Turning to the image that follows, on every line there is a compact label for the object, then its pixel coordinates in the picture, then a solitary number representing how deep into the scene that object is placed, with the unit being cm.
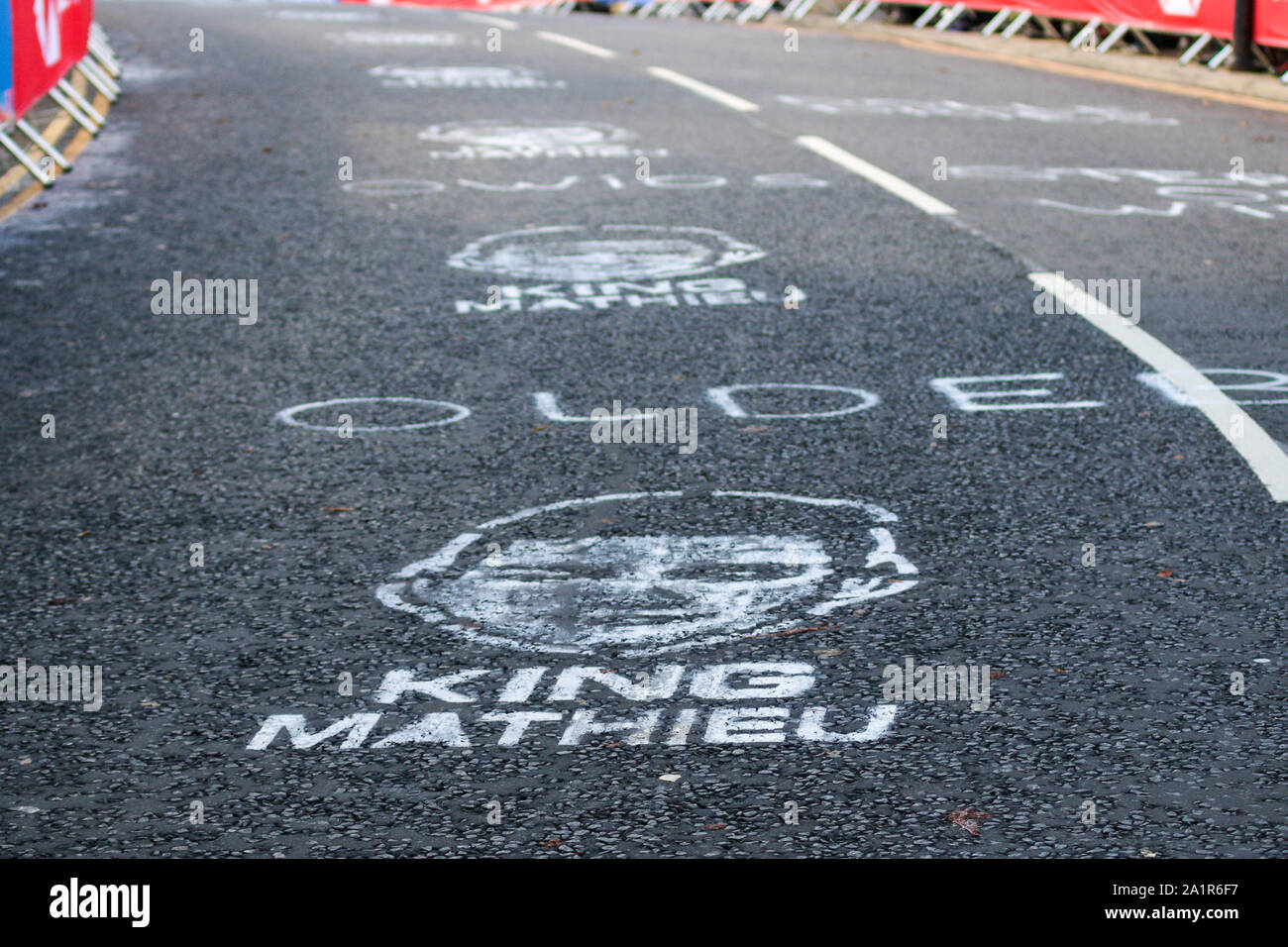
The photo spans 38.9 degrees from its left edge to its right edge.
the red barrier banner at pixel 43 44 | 1140
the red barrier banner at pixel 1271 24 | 1642
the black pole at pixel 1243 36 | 1684
